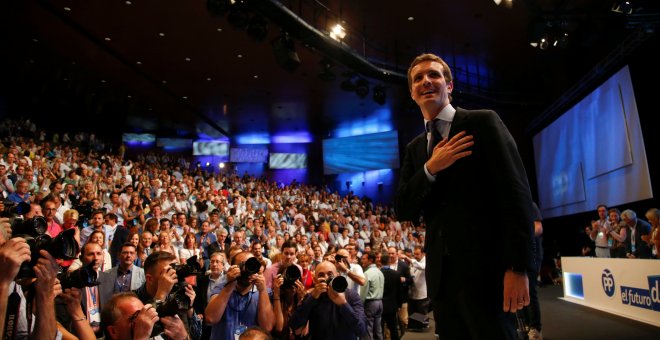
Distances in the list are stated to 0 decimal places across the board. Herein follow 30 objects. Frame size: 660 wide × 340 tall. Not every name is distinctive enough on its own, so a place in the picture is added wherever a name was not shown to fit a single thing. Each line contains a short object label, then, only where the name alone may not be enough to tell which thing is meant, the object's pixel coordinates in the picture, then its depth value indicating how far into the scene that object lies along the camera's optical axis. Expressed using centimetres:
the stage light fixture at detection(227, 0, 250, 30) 667
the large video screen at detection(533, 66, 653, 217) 721
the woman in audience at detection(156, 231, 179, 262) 488
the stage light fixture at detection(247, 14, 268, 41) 697
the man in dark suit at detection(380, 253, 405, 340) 562
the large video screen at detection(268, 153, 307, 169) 1861
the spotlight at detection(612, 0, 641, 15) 625
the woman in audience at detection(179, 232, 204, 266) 552
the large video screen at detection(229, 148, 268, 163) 1812
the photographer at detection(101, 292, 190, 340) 165
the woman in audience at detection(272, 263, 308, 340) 301
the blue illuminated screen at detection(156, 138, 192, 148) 1695
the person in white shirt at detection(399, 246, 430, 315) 665
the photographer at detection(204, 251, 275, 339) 268
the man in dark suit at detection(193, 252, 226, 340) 356
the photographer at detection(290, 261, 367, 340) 321
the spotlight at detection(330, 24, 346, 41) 806
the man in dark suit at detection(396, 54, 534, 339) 116
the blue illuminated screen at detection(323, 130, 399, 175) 1681
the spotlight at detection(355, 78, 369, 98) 974
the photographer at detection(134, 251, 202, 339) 211
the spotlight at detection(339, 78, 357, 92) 964
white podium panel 436
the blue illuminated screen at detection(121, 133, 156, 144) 1642
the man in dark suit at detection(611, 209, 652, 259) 516
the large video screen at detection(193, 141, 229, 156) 1762
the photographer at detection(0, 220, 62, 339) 135
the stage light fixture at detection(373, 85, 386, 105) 1052
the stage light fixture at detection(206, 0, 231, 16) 643
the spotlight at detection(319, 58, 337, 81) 880
